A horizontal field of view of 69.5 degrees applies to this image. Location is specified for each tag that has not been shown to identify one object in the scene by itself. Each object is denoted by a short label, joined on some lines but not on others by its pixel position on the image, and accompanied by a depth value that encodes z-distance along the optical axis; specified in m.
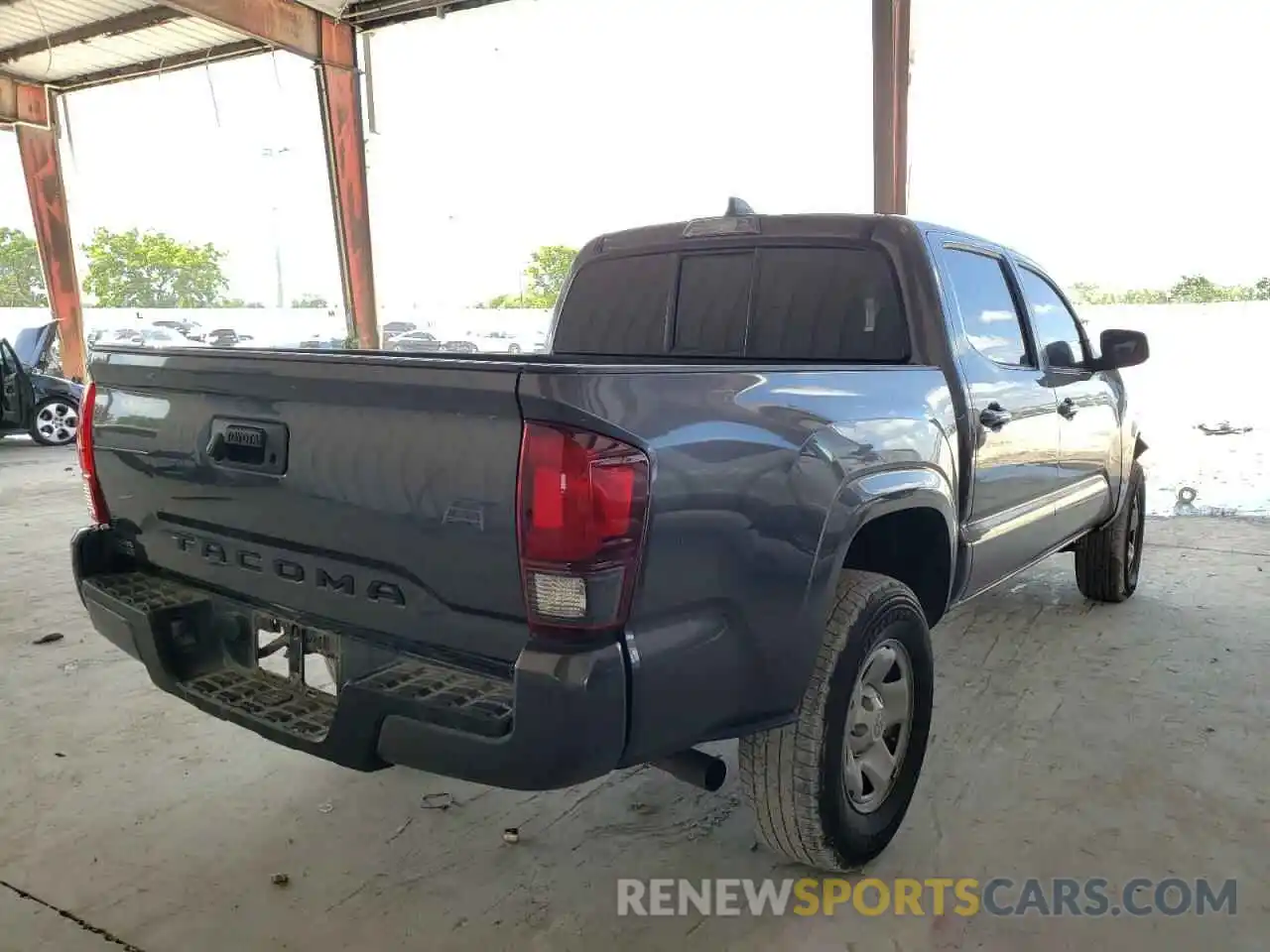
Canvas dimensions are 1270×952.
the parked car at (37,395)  10.13
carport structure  7.64
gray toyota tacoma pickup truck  1.65
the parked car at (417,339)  13.48
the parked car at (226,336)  17.52
